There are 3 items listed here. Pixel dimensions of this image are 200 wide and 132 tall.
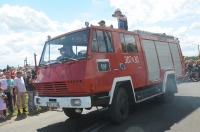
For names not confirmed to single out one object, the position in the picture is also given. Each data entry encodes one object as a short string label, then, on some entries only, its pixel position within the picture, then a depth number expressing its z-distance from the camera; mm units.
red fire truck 7055
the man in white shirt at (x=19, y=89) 11562
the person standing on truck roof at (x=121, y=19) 9688
